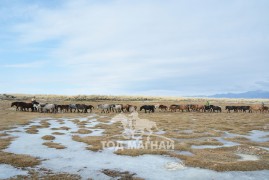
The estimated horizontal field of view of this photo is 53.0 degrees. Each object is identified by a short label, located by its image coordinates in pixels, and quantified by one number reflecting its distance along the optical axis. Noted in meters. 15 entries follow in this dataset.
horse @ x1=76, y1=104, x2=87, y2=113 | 45.47
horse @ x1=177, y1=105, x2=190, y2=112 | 50.27
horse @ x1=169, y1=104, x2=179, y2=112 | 49.84
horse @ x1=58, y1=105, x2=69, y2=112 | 44.62
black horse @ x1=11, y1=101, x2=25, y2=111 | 42.15
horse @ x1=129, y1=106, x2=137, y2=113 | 46.52
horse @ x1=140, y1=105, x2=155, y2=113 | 47.09
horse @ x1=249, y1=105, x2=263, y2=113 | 52.27
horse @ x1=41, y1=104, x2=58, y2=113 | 42.17
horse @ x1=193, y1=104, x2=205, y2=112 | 51.46
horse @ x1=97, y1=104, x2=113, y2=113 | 46.28
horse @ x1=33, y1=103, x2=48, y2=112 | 42.33
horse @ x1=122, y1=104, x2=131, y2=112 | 46.64
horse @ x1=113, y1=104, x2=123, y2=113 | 46.44
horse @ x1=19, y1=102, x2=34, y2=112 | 42.20
